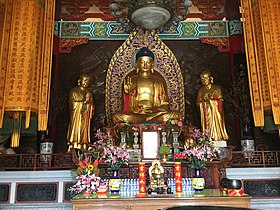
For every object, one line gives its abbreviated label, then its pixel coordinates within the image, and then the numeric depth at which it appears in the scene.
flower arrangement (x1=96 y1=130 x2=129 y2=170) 4.30
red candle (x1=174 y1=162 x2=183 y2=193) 4.09
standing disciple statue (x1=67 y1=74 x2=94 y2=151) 6.45
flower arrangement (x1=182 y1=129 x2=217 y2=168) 4.42
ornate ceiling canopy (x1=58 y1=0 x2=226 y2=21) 7.78
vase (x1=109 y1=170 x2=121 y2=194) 4.10
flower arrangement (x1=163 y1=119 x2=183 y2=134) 5.43
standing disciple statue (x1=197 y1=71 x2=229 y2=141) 6.55
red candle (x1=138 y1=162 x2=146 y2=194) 4.02
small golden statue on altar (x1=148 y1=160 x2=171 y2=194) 3.96
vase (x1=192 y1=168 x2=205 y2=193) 4.15
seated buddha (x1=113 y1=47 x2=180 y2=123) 6.38
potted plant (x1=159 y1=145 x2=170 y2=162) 4.64
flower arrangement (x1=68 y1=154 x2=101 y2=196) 4.02
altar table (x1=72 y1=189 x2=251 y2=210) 3.66
